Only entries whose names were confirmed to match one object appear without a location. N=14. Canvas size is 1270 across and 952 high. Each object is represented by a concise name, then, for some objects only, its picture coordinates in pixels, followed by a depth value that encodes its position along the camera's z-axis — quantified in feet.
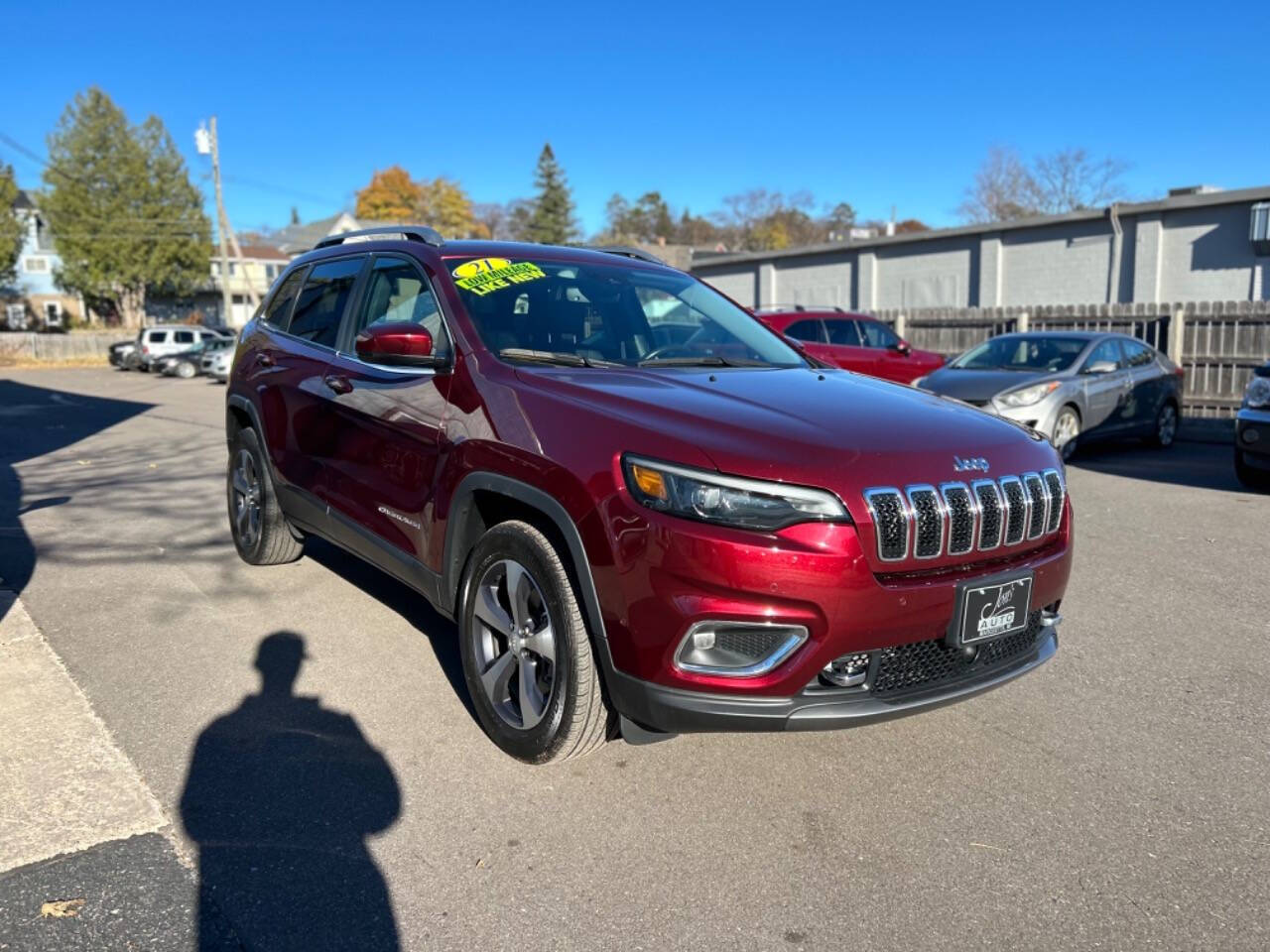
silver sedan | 34.27
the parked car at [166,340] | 109.70
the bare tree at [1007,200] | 158.10
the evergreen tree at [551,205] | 258.37
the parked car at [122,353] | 114.01
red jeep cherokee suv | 9.04
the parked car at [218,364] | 96.99
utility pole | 128.77
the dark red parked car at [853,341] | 45.19
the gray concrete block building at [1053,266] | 63.57
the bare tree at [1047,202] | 147.74
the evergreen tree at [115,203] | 160.76
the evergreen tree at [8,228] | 170.19
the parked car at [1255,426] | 26.96
